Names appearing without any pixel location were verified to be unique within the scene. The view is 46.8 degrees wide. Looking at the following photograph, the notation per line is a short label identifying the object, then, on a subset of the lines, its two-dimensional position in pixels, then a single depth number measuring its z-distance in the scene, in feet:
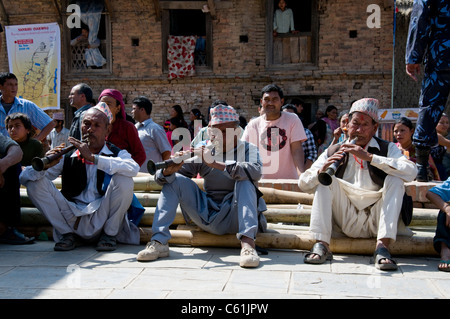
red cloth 41.39
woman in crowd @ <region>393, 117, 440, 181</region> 18.81
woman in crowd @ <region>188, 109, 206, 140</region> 36.76
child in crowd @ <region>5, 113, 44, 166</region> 15.98
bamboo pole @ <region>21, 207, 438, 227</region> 15.42
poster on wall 38.83
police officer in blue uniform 15.55
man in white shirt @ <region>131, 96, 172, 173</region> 20.15
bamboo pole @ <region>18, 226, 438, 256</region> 13.29
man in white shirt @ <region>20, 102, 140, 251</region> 14.05
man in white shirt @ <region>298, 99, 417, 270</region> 12.53
